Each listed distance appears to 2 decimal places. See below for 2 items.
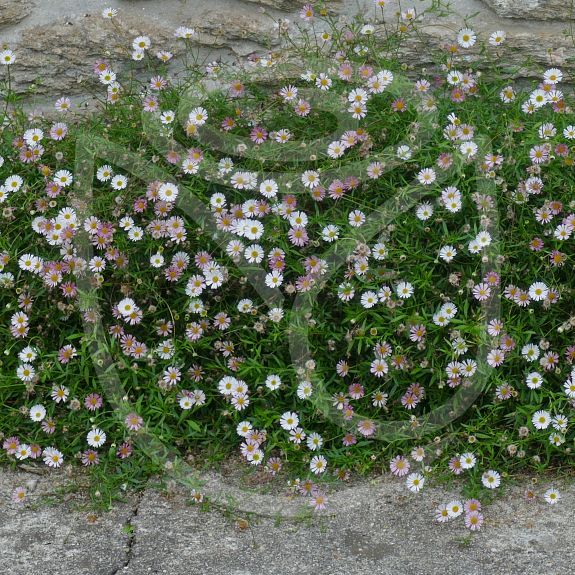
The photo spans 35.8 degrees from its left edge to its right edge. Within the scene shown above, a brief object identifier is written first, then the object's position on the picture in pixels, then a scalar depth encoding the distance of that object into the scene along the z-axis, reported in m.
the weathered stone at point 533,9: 3.55
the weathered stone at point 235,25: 3.67
